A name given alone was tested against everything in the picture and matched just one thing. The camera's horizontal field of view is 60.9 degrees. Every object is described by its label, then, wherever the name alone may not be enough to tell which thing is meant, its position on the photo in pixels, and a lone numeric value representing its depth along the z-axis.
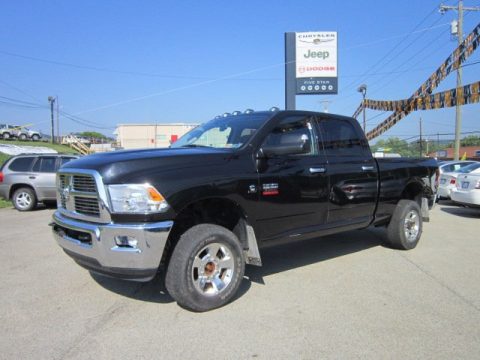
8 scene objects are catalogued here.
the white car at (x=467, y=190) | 10.10
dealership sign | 20.09
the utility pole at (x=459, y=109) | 24.67
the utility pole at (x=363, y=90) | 34.88
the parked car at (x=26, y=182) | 11.80
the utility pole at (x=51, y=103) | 55.34
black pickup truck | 3.55
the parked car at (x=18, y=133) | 42.16
